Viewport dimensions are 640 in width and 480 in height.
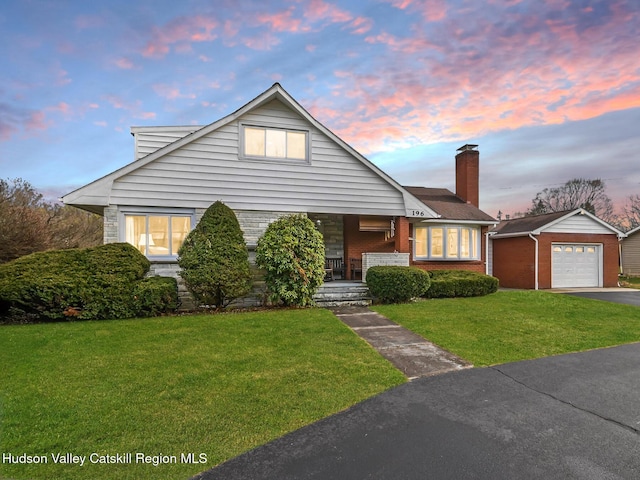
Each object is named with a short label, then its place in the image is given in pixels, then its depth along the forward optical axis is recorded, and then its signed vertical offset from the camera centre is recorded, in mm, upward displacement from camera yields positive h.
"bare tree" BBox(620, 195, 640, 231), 40062 +4138
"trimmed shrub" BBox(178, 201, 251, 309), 8617 -372
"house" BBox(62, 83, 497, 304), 10062 +2044
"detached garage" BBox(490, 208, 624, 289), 16562 -289
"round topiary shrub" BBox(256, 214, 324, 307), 9398 -391
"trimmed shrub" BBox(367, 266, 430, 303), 10461 -1185
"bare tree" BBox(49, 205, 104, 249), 19011 +1169
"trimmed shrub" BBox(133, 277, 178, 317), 8289 -1292
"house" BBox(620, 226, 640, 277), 25562 -594
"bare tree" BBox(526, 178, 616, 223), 40219 +6113
